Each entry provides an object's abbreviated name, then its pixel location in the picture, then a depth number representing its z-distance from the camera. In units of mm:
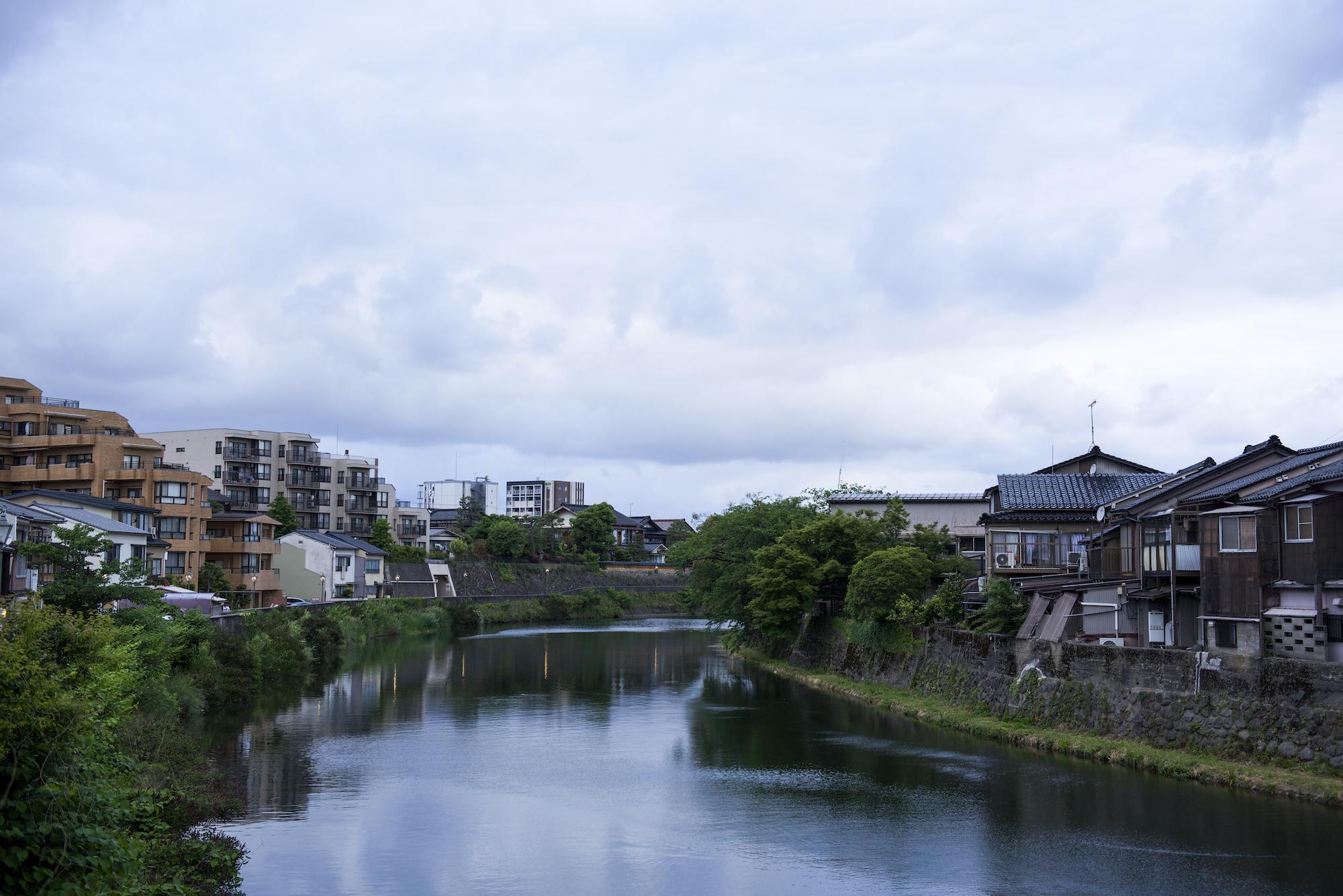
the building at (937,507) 58094
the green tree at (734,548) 50219
